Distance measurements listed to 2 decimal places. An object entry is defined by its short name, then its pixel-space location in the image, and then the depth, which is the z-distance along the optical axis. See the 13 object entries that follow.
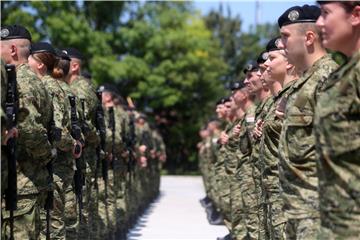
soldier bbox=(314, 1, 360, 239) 5.56
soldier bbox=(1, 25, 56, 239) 8.53
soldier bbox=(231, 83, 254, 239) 14.26
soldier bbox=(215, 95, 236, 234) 17.87
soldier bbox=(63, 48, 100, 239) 12.79
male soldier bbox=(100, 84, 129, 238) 16.83
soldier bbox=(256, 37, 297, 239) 8.83
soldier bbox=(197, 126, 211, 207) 28.46
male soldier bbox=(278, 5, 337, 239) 6.75
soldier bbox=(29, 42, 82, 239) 10.67
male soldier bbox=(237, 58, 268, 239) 12.67
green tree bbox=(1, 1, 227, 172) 50.78
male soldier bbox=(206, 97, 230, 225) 21.80
